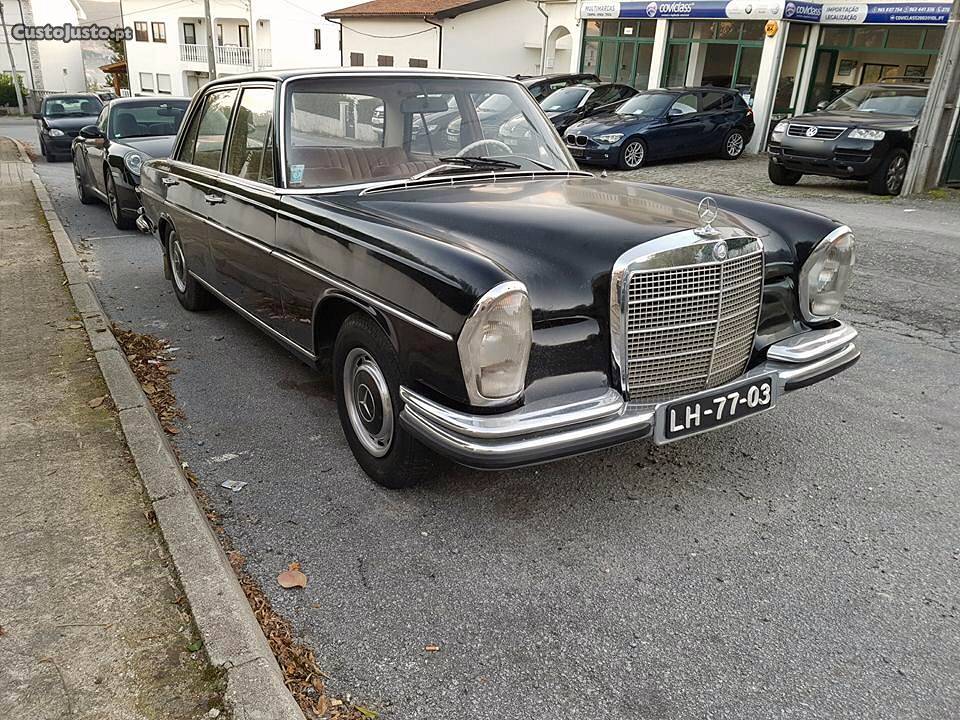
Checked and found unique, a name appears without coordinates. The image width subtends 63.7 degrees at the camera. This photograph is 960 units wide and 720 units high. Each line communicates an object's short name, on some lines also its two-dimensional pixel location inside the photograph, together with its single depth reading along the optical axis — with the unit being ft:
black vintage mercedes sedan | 9.03
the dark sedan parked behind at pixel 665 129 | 47.78
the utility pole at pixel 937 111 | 36.76
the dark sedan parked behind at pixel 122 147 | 29.76
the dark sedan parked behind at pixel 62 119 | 60.85
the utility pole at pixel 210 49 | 96.54
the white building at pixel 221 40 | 133.28
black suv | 37.68
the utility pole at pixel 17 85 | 137.71
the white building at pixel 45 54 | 172.55
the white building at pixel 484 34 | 87.61
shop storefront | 57.06
